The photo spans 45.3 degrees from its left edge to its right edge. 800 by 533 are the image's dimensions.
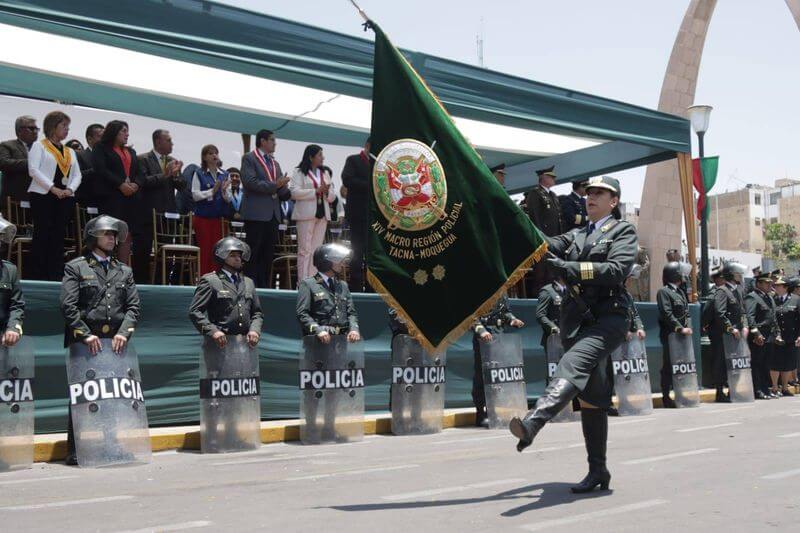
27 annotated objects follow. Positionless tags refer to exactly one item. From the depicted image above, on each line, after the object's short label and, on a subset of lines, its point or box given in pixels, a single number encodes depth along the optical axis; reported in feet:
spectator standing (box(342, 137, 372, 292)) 40.91
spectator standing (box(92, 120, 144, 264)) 35.37
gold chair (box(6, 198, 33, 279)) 35.83
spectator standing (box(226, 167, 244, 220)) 41.57
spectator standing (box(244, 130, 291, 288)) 39.17
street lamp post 55.47
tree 304.50
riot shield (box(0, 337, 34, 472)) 26.50
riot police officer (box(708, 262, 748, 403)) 50.16
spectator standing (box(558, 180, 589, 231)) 48.55
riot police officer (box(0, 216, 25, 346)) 27.20
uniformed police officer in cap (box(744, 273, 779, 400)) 53.57
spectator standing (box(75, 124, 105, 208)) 36.31
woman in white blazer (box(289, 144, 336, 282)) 41.16
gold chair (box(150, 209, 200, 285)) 39.34
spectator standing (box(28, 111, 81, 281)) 33.63
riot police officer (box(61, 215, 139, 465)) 28.04
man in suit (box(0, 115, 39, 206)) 34.35
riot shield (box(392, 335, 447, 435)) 35.96
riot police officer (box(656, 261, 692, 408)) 47.21
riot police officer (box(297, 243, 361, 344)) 33.99
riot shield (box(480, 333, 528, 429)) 37.65
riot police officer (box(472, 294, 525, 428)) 39.11
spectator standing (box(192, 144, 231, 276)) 40.83
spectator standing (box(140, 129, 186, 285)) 37.37
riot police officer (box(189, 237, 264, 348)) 31.24
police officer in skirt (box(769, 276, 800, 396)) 56.03
